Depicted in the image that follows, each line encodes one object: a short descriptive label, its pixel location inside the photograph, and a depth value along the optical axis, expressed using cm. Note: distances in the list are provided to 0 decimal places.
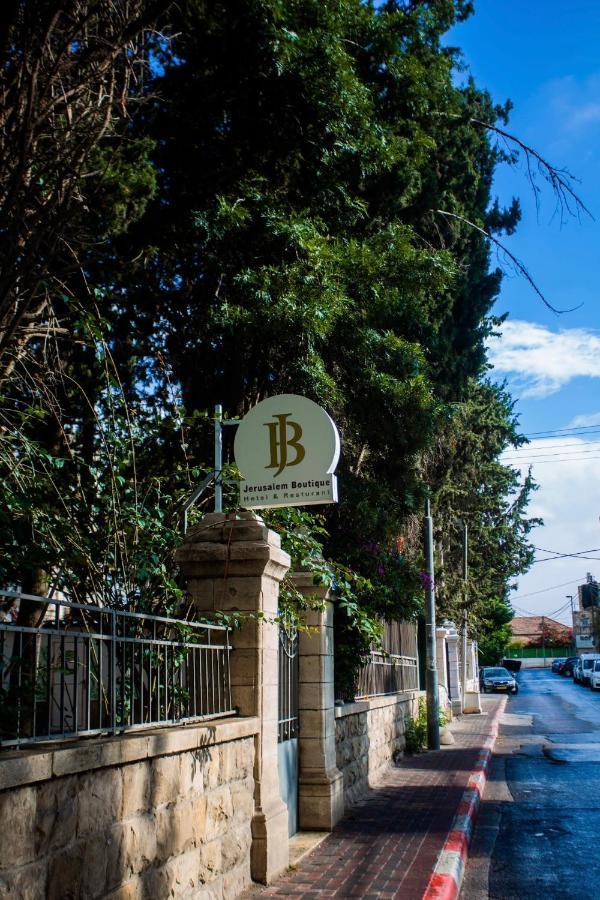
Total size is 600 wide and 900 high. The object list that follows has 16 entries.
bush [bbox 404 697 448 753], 1650
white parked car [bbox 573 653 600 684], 5128
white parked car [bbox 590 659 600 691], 4703
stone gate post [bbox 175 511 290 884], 681
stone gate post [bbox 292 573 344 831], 877
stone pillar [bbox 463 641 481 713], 4520
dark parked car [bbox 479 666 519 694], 4766
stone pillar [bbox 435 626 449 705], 2631
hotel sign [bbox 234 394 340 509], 714
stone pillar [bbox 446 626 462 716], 2993
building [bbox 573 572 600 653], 9998
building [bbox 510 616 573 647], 13600
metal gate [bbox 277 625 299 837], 825
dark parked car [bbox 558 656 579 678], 7151
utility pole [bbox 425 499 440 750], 1681
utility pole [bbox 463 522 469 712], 2504
